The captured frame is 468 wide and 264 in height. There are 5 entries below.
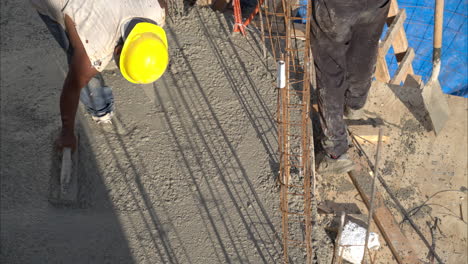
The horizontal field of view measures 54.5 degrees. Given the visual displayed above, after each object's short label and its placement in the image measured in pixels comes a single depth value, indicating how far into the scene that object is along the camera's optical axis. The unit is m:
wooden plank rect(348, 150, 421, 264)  4.04
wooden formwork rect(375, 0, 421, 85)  5.07
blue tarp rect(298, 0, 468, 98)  7.21
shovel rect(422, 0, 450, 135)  4.48
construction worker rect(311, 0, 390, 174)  3.61
